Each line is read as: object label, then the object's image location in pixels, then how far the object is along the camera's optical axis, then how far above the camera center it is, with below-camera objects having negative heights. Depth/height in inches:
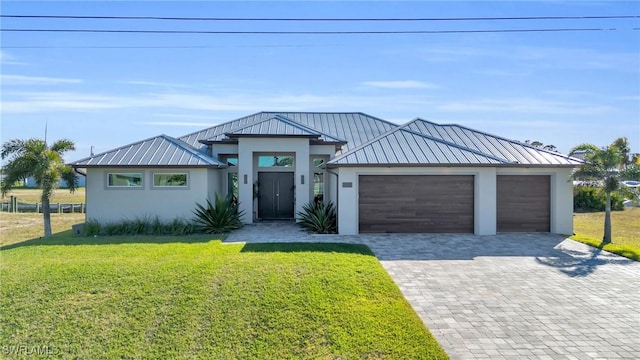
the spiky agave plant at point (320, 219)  504.4 -55.9
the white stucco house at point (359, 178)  494.9 +7.0
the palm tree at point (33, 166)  486.6 +23.0
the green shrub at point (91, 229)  507.5 -71.4
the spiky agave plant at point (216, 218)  511.5 -55.1
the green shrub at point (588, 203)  912.9 -52.1
